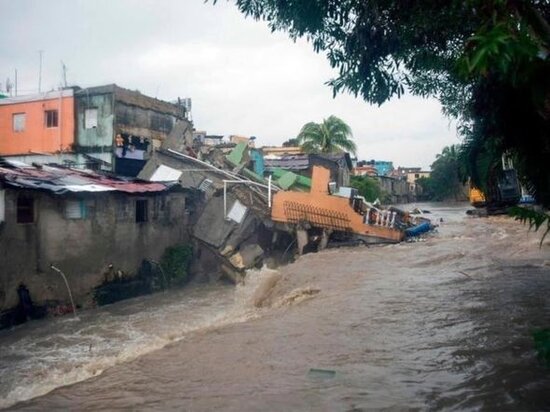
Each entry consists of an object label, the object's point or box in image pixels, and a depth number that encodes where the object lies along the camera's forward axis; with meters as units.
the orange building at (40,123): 22.97
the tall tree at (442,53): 3.15
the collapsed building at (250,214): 18.83
